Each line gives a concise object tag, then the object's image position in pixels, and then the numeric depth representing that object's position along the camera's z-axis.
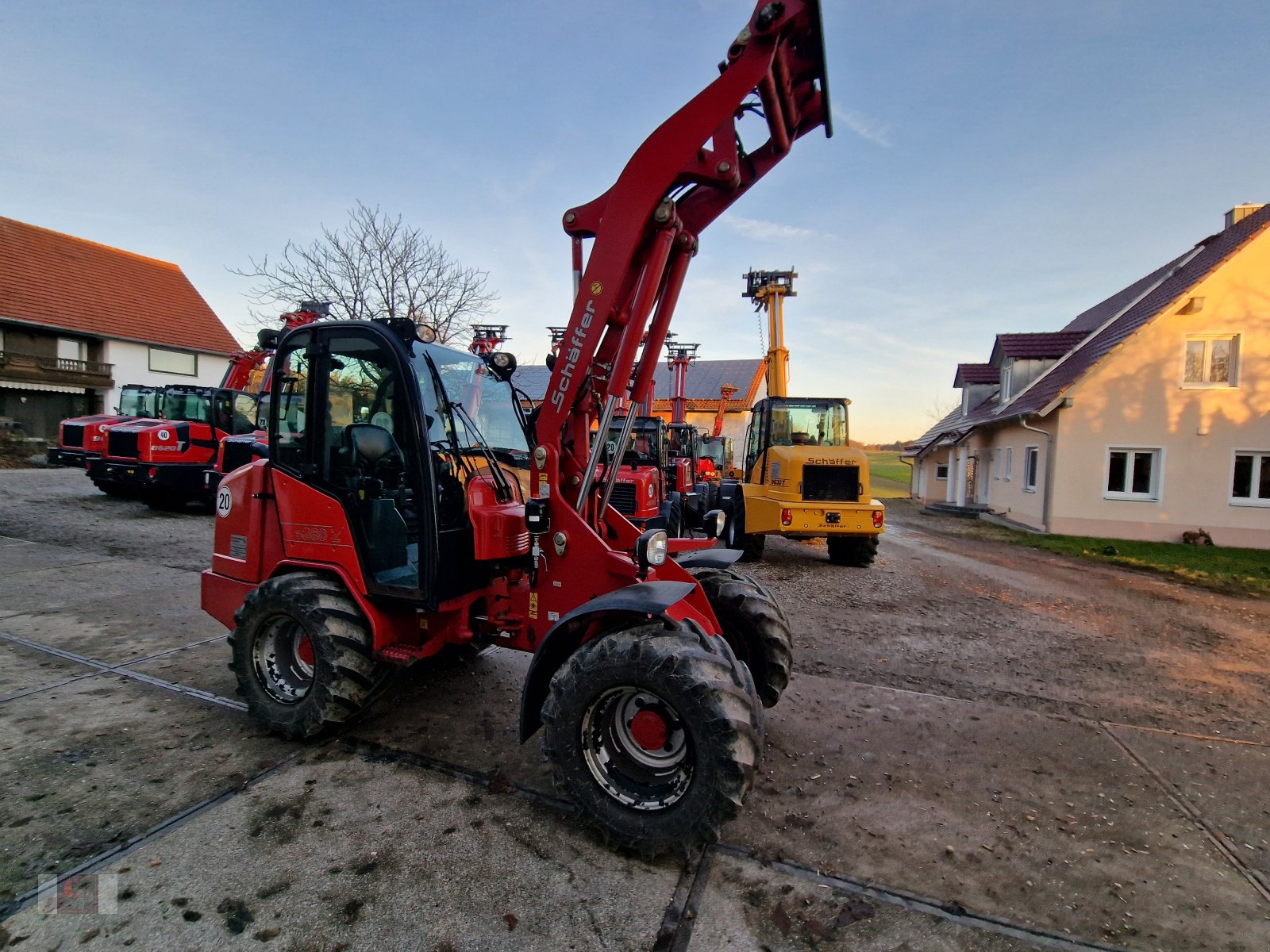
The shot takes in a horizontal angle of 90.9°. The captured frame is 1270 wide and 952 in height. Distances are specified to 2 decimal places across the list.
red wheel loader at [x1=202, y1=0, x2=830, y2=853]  2.84
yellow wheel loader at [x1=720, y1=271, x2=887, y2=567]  10.22
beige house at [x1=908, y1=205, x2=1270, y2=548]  13.88
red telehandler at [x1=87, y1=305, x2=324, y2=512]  12.73
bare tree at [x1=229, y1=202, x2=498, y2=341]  16.97
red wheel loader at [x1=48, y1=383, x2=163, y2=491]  14.61
